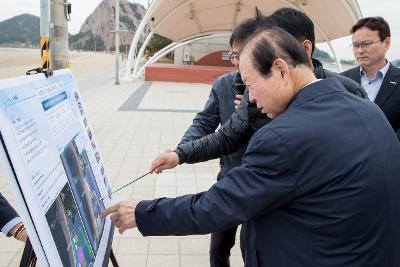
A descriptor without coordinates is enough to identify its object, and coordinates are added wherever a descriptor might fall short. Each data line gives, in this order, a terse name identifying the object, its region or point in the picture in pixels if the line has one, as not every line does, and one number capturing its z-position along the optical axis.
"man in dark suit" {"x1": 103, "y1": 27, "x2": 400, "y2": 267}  1.07
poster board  1.05
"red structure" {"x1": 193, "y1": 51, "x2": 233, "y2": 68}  28.09
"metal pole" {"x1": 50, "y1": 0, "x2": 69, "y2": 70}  5.94
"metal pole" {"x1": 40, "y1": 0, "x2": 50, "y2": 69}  4.70
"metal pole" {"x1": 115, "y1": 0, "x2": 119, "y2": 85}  17.18
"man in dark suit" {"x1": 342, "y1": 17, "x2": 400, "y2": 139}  2.76
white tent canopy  17.33
